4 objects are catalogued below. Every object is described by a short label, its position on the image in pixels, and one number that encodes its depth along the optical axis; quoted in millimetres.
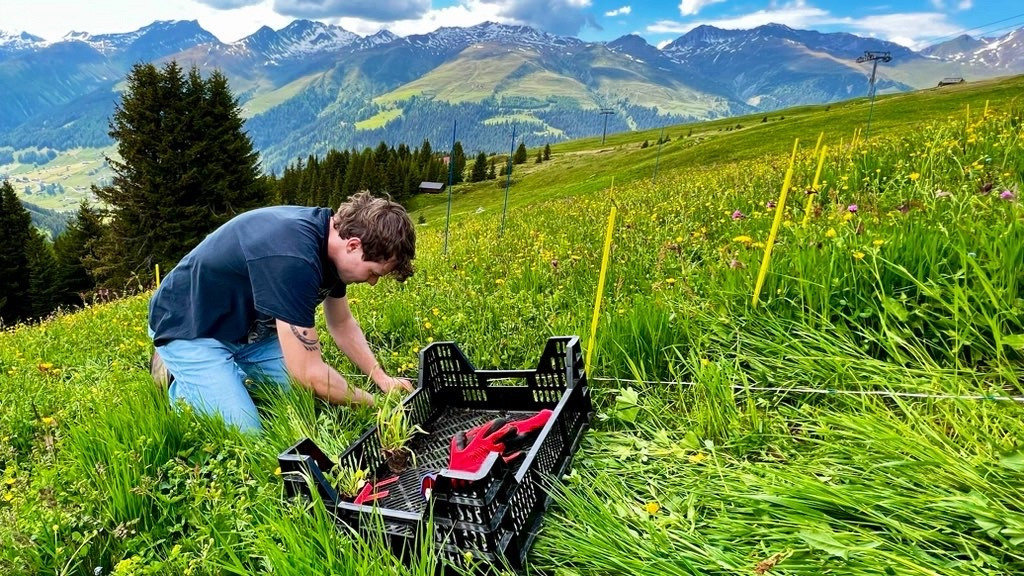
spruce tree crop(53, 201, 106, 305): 45375
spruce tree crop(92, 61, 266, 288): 34250
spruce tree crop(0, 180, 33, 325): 44344
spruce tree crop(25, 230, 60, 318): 44656
